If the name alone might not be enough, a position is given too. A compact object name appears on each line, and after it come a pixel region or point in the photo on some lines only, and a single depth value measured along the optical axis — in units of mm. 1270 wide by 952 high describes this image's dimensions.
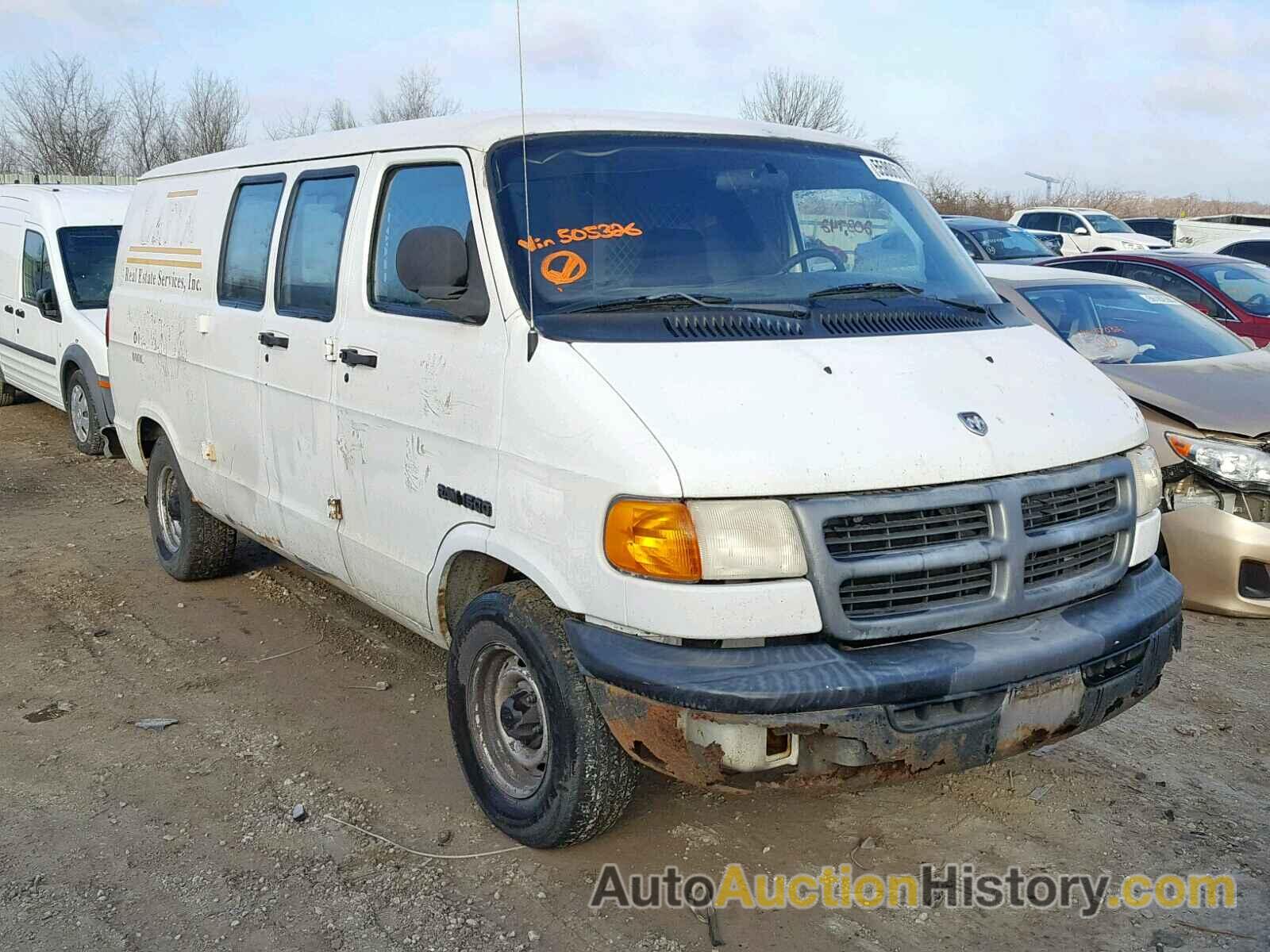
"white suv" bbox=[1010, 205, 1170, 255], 23078
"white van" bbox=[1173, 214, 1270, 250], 16531
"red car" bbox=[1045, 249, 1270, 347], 9375
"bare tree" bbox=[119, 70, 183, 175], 36250
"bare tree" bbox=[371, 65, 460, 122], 35034
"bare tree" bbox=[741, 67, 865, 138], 38000
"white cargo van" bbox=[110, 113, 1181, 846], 3105
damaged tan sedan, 5711
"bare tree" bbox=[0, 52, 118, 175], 34781
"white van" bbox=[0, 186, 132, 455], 9805
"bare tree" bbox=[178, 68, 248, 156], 36344
